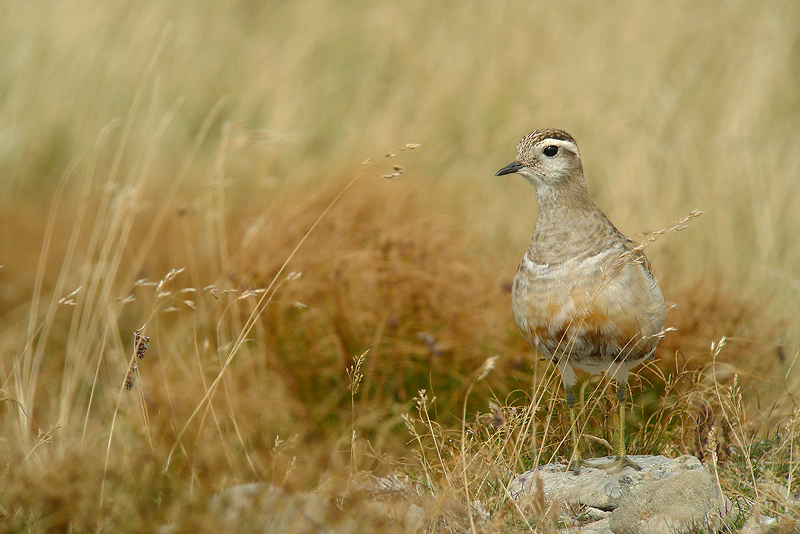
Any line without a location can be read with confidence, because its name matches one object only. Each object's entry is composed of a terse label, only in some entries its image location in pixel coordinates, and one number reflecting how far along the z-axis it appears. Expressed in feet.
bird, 22.70
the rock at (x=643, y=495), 20.62
